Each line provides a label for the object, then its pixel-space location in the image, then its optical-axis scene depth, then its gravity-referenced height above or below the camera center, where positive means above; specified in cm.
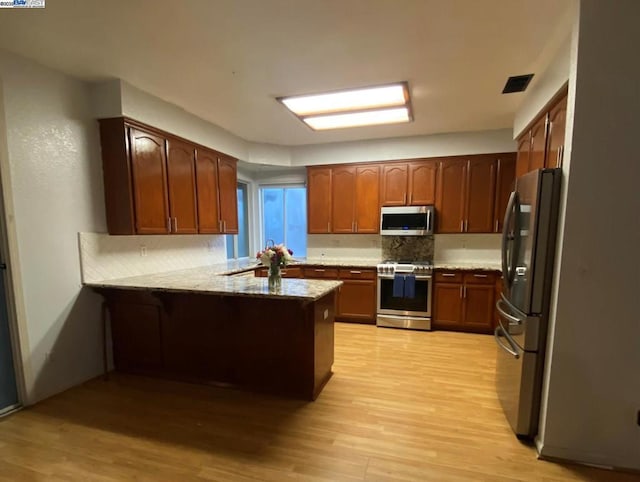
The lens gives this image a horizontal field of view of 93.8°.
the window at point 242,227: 541 -26
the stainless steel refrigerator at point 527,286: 180 -47
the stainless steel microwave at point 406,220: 428 -10
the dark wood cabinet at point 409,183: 434 +45
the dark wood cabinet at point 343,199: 460 +22
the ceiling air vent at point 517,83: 254 +115
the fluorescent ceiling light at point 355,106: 280 +110
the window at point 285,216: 554 -5
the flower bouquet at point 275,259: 246 -38
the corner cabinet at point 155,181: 280 +33
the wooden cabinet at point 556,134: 206 +59
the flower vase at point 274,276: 251 -53
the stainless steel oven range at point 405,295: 413 -114
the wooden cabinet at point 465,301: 395 -117
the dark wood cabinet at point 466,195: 413 +26
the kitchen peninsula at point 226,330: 246 -104
